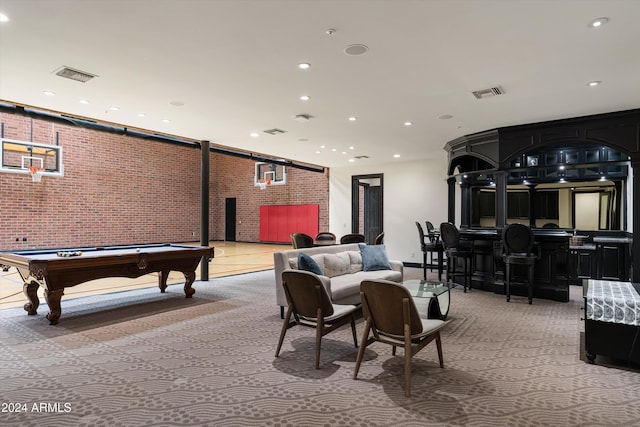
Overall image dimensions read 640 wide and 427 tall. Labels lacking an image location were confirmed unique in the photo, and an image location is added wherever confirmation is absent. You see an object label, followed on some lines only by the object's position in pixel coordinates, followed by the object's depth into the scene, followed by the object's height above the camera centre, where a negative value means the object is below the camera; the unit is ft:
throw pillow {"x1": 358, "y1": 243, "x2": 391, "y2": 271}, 17.83 -2.00
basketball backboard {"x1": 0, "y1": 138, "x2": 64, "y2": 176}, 31.30 +5.24
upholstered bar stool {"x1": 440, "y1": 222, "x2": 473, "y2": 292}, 20.93 -1.80
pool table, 13.74 -2.03
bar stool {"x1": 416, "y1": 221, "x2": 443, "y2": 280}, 24.49 -2.09
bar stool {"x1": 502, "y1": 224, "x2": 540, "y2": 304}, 18.13 -1.53
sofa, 14.67 -2.38
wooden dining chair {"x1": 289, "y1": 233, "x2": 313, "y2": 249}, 24.22 -1.59
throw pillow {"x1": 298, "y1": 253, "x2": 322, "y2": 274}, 13.84 -1.79
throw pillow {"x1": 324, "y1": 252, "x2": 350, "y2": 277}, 16.26 -2.14
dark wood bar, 18.58 +1.48
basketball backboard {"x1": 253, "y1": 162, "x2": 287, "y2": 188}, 48.32 +5.77
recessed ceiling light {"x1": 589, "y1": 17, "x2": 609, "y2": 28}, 9.41 +5.11
